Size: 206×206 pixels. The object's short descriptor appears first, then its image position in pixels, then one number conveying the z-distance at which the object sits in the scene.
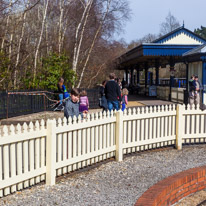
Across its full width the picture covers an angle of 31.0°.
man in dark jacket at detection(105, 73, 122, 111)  10.45
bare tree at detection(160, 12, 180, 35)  84.56
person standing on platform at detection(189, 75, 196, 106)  17.01
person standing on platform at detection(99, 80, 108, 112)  11.79
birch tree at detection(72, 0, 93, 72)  25.16
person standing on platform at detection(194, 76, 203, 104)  16.93
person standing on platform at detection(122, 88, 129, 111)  13.87
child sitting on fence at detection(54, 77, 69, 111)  15.82
